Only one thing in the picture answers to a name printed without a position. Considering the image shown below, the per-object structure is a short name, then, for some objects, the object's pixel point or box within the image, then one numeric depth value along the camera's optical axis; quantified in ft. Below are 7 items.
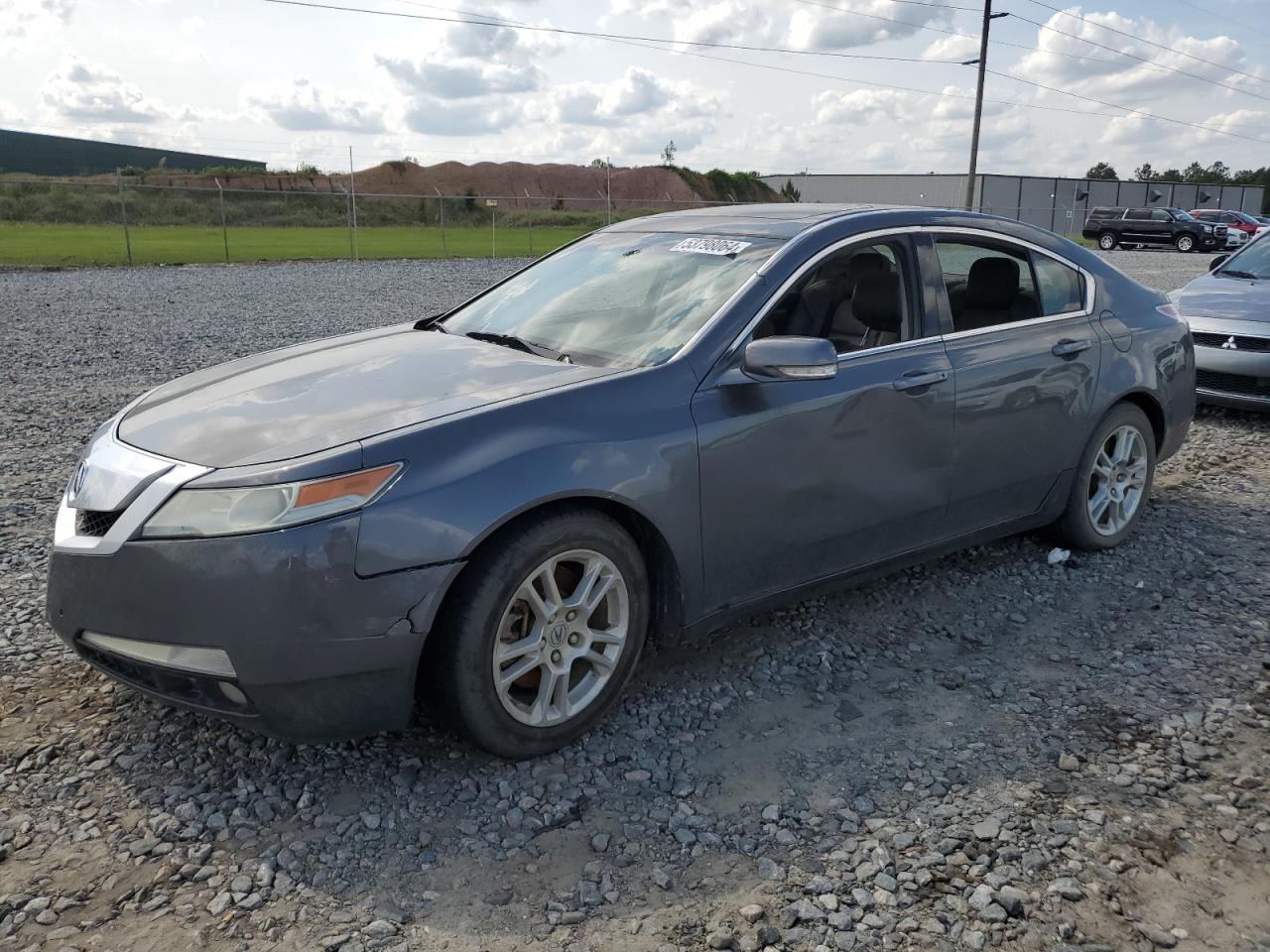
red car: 132.26
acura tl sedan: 9.23
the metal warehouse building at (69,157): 270.87
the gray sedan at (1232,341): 25.83
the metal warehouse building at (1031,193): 194.29
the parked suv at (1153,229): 123.65
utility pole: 120.47
